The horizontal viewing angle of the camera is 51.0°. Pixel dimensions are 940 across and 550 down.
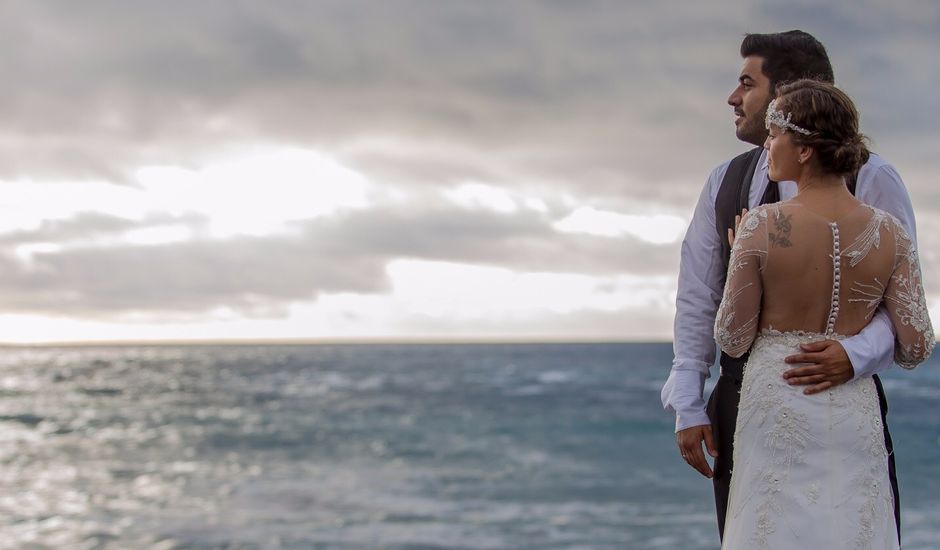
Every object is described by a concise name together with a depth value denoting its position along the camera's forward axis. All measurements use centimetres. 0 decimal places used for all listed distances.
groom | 258
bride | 234
